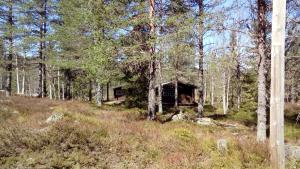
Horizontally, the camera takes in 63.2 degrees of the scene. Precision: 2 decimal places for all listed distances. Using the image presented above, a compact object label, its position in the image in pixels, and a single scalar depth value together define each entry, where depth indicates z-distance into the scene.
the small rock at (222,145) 6.73
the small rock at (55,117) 10.10
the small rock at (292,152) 6.39
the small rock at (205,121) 14.84
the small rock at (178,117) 15.60
